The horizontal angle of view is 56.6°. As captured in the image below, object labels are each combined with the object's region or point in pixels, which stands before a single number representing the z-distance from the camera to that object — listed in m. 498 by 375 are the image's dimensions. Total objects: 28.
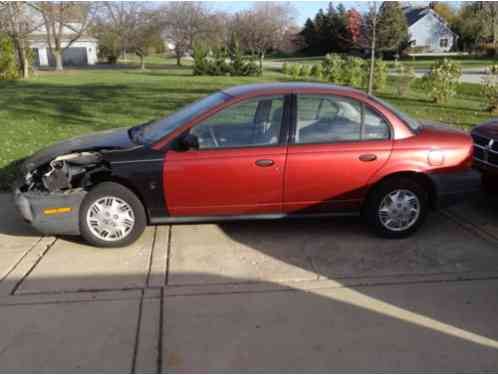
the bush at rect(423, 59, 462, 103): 13.59
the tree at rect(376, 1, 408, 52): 15.87
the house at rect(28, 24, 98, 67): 56.66
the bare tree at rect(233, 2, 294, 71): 36.16
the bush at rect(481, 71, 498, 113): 12.09
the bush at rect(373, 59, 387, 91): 17.55
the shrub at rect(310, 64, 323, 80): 20.70
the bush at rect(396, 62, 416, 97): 15.56
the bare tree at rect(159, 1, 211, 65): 46.34
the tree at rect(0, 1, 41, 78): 27.44
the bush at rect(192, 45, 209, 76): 28.31
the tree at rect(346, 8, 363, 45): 17.43
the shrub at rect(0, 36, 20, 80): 26.03
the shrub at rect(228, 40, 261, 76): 27.58
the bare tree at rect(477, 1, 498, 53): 34.88
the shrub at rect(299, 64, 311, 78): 24.60
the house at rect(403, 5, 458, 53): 58.06
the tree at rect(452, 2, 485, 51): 43.16
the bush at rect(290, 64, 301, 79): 24.58
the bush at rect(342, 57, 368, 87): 18.52
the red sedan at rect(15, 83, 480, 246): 4.38
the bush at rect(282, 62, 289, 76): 27.52
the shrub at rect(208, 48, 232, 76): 28.20
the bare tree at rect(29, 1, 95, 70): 32.81
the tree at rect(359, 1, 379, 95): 13.42
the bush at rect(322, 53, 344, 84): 19.19
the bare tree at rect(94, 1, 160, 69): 46.34
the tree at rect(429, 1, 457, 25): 60.91
